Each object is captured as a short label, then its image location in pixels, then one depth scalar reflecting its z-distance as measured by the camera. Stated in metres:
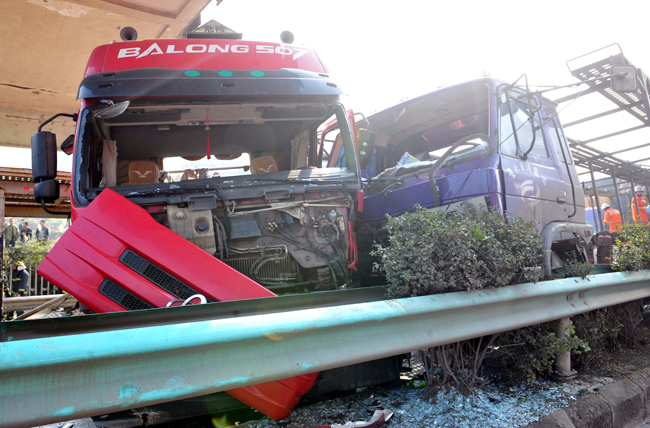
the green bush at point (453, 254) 2.35
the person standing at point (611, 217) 8.73
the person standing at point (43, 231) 13.20
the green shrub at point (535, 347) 2.82
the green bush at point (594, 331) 3.32
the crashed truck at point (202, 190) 2.62
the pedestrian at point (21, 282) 9.49
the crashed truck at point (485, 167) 3.55
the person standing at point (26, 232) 12.05
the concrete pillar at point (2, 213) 7.03
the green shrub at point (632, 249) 3.75
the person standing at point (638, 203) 9.60
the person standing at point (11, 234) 9.50
